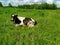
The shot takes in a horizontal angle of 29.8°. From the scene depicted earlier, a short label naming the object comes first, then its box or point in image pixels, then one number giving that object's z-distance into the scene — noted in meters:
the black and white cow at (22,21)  5.04
